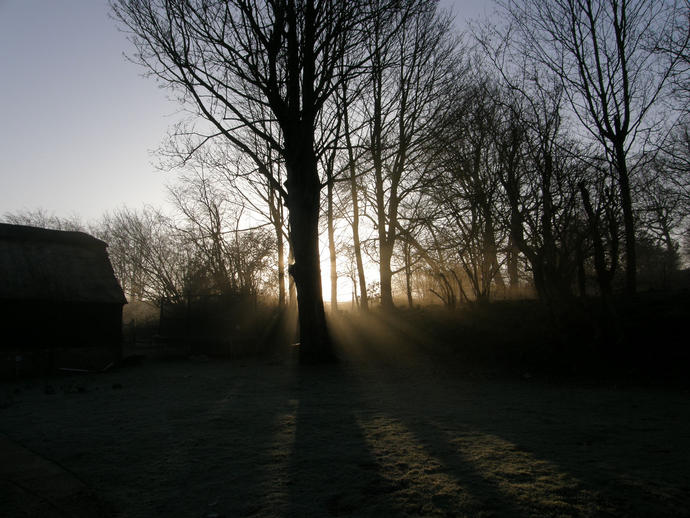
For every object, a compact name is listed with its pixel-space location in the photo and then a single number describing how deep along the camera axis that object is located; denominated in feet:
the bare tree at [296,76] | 37.83
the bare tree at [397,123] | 43.47
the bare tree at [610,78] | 43.29
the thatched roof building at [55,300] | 50.24
